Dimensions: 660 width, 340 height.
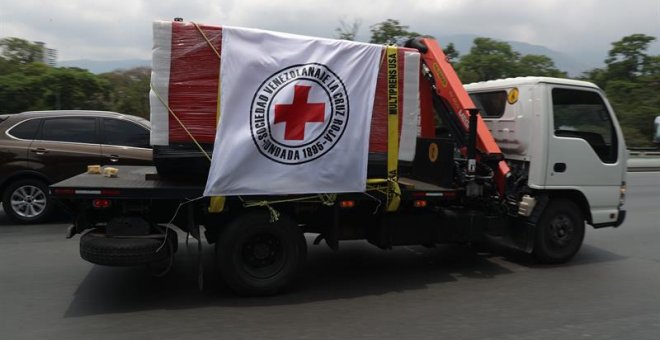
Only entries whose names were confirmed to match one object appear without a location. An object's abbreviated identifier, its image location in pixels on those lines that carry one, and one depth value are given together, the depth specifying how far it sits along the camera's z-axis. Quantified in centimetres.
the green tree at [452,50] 3762
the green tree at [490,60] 4381
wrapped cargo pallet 474
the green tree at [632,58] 5088
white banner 486
